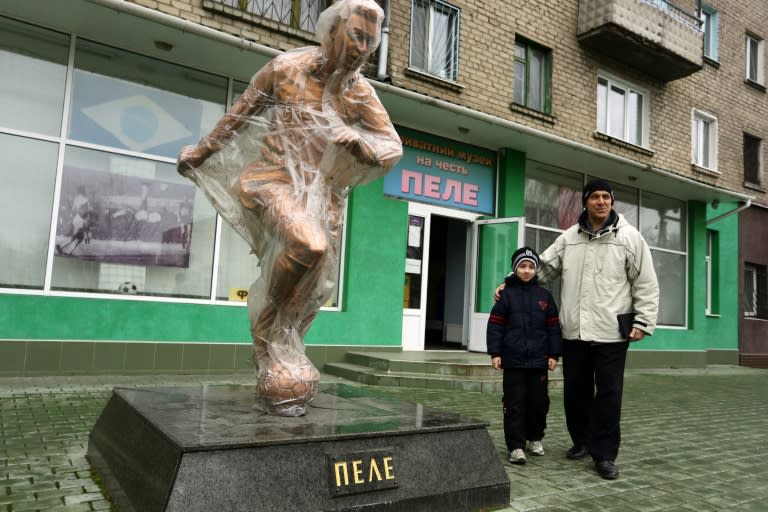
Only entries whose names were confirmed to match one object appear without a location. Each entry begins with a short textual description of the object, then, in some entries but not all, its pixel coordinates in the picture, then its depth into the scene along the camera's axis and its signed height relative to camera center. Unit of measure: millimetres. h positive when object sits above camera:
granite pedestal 2381 -658
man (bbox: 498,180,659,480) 3889 +72
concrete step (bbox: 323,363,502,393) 7543 -819
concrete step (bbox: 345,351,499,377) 7891 -669
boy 4086 -180
